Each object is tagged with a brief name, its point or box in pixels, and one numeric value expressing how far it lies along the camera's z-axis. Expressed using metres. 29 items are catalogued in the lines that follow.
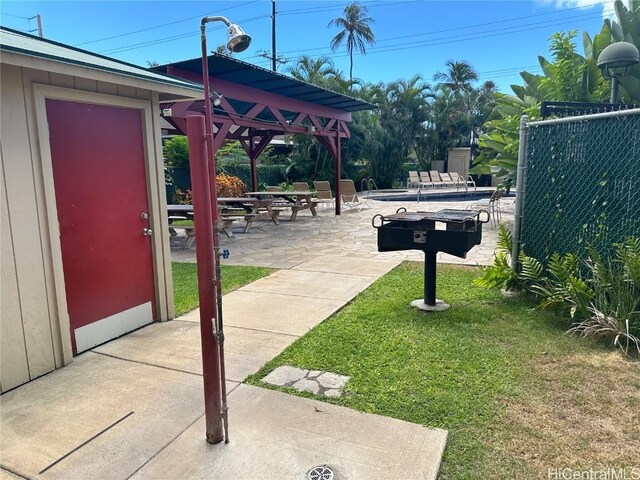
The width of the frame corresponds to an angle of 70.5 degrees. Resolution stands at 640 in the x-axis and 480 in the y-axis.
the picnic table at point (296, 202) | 12.73
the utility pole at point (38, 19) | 16.50
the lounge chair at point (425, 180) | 21.67
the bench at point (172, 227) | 9.35
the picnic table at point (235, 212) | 9.20
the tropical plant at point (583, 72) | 6.62
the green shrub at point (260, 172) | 20.24
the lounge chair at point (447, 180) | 22.56
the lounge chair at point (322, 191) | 14.61
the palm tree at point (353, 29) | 31.64
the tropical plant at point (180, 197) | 15.24
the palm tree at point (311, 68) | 23.97
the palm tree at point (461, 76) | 33.12
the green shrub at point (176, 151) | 16.53
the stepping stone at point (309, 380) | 3.04
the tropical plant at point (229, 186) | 15.23
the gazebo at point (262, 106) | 7.91
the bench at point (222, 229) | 8.83
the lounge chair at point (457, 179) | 22.80
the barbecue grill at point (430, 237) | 4.17
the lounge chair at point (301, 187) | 15.84
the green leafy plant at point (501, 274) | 4.88
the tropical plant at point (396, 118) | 25.61
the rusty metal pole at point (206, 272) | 2.21
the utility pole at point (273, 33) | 29.63
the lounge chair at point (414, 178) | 21.12
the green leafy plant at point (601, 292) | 3.50
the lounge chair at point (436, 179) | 22.13
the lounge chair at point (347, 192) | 14.79
